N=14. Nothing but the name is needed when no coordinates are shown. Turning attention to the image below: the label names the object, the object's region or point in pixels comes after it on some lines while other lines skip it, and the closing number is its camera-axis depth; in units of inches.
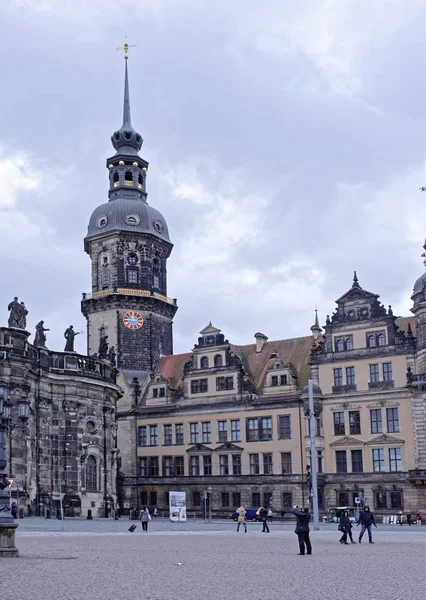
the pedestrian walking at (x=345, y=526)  1271.2
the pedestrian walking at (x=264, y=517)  1737.2
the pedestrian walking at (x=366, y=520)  1300.2
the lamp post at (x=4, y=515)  904.3
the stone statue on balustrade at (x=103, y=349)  2650.1
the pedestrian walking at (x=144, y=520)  1733.5
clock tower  3250.5
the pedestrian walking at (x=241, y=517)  1734.7
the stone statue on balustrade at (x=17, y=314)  2245.0
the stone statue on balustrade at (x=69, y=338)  2532.0
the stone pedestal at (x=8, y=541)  900.0
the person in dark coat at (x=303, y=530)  1004.6
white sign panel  2223.1
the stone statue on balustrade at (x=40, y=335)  2432.3
